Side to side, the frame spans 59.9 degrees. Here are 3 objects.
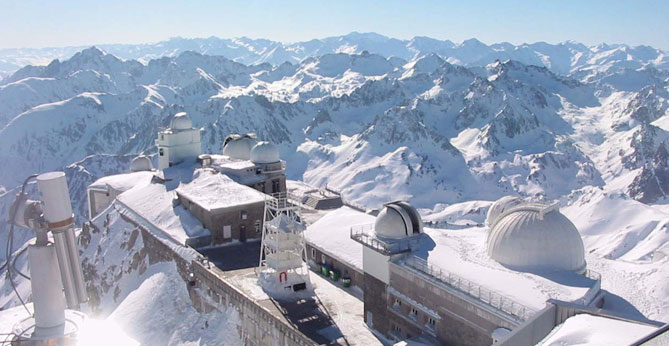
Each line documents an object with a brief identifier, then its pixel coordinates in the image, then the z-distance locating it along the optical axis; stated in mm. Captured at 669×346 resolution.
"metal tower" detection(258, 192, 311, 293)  39469
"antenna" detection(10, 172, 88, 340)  15719
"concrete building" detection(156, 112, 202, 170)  68250
